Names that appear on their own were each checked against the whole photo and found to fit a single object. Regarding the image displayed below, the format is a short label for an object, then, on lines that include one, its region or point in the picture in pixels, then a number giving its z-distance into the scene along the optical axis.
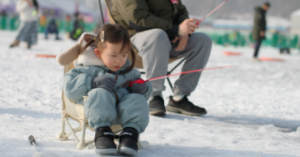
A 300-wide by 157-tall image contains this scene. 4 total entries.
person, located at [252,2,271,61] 19.22
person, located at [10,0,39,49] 16.78
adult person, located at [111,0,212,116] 5.18
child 3.17
